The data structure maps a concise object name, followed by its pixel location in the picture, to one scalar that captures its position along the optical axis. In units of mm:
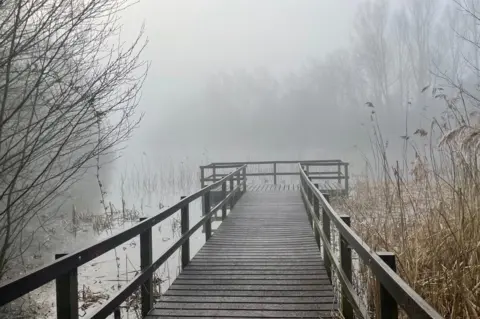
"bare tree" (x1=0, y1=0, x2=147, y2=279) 4598
